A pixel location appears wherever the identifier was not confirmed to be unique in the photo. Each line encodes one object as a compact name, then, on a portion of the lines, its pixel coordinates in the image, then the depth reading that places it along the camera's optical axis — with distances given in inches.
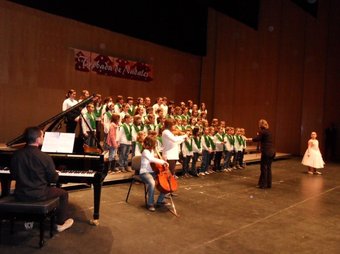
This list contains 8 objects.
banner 509.9
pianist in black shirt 161.3
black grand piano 189.0
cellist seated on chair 236.8
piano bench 160.2
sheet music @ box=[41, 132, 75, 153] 198.4
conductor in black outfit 333.4
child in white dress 445.4
